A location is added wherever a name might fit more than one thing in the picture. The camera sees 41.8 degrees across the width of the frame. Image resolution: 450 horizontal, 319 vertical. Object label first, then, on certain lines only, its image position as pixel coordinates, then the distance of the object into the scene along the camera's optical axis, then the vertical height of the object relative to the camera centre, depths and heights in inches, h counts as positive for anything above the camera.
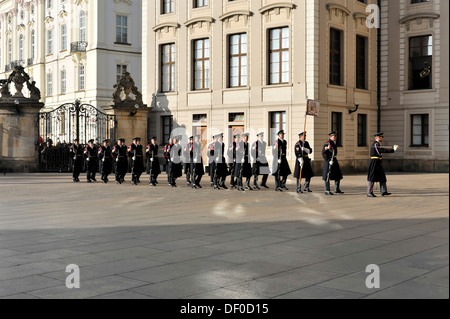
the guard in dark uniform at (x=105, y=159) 924.6 -14.8
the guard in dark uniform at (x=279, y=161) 761.0 -14.7
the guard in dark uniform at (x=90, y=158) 936.3 -13.3
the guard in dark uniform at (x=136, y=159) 889.5 -14.2
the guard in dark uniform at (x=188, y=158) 838.3 -11.9
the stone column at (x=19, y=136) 1097.4 +25.6
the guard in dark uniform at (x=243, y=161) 801.6 -15.4
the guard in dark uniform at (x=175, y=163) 847.1 -19.3
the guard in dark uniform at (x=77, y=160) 930.7 -16.6
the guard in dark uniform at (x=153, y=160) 868.6 -15.4
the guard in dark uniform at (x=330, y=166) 690.2 -19.2
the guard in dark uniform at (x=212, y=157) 821.9 -10.1
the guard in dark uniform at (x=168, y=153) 865.5 -5.7
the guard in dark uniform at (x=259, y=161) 796.0 -15.4
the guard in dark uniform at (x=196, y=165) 827.4 -21.7
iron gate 1127.6 -2.5
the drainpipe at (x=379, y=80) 1261.1 +149.5
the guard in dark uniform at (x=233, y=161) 818.2 -16.4
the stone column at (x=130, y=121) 1211.2 +60.1
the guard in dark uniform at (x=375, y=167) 644.7 -19.5
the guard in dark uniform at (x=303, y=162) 730.2 -15.2
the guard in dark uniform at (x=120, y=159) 906.7 -14.5
